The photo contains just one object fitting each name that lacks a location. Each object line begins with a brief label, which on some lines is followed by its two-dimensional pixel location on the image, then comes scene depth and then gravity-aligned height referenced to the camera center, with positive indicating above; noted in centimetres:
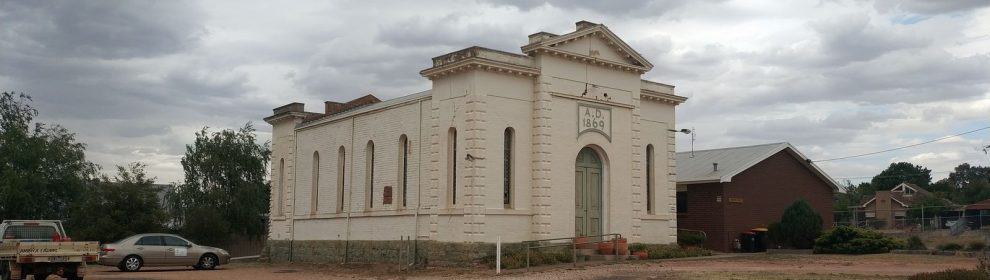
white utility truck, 2139 -80
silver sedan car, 2886 -92
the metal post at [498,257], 2333 -77
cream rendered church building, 2588 +230
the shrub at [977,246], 3532 -54
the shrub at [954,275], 1689 -80
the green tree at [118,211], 3766 +50
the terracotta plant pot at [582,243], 2688 -44
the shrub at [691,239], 3400 -38
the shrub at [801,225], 3419 +17
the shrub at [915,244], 3475 -49
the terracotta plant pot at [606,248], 2686 -58
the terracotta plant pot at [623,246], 2697 -52
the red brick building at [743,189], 3509 +160
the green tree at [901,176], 10756 +643
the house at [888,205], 8062 +232
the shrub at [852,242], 3103 -38
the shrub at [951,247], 3554 -60
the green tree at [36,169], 4034 +245
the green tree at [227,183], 4453 +200
